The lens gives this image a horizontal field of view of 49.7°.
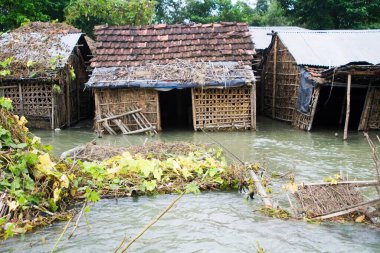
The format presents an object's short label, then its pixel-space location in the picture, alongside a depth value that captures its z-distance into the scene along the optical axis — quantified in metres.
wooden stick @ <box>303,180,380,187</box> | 4.99
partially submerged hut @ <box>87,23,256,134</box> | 13.21
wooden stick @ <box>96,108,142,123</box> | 13.17
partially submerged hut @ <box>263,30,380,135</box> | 13.08
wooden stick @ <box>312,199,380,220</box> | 5.13
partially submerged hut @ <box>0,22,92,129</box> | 13.88
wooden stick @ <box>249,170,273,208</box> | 6.05
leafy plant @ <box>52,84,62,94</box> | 13.73
